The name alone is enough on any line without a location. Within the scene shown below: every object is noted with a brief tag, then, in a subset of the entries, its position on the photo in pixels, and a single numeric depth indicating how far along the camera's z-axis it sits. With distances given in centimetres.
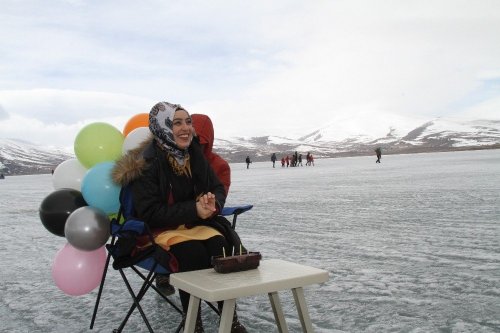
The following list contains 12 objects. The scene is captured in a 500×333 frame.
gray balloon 336
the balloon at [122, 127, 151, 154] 364
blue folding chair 302
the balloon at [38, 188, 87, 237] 361
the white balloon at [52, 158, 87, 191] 388
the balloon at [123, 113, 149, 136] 405
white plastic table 228
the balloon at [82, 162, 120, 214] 347
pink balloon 357
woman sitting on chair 309
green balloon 374
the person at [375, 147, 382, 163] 4245
